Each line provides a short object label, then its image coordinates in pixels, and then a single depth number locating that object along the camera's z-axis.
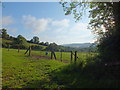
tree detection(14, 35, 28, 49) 52.34
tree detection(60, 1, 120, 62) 4.84
